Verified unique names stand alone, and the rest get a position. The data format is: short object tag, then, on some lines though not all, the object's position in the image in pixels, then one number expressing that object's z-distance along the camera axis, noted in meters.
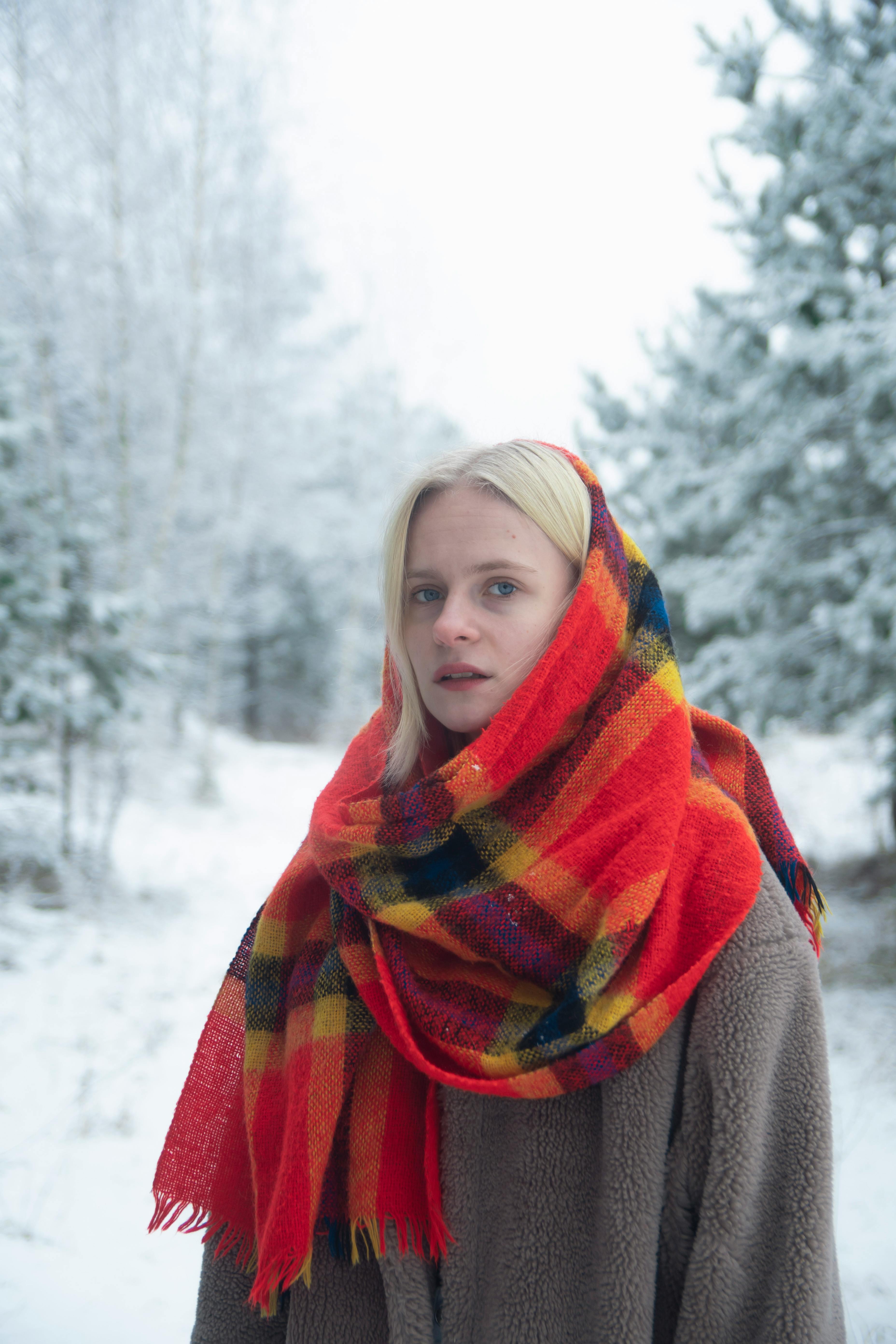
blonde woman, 0.94
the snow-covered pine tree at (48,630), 4.49
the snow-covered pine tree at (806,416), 3.49
